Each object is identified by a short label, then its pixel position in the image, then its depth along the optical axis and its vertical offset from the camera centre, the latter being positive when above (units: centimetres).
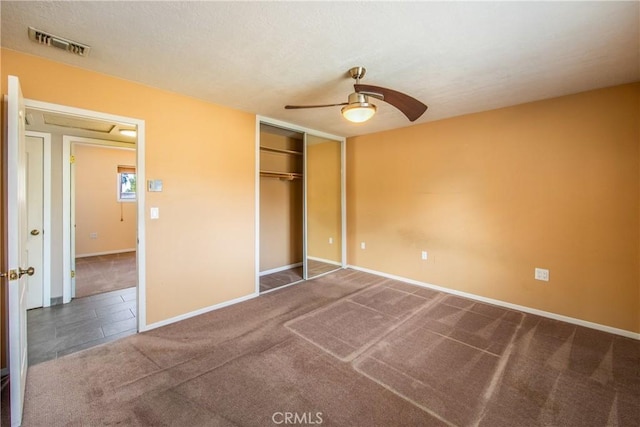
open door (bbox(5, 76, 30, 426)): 161 -23
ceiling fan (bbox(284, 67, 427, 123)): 217 +92
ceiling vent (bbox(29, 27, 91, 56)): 190 +126
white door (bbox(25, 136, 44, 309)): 336 -2
